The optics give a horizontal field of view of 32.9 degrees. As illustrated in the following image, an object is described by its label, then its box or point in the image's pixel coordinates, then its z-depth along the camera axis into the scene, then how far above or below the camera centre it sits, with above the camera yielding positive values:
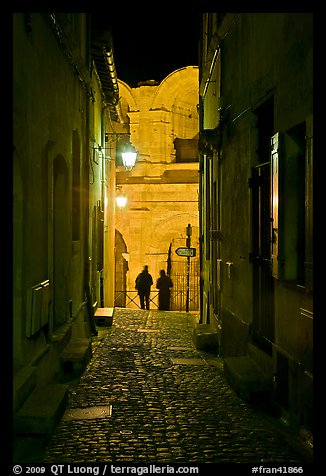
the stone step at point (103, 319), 14.75 -2.11
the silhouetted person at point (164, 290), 22.16 -2.04
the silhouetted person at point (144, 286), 21.22 -1.77
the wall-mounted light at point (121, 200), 21.66 +1.56
